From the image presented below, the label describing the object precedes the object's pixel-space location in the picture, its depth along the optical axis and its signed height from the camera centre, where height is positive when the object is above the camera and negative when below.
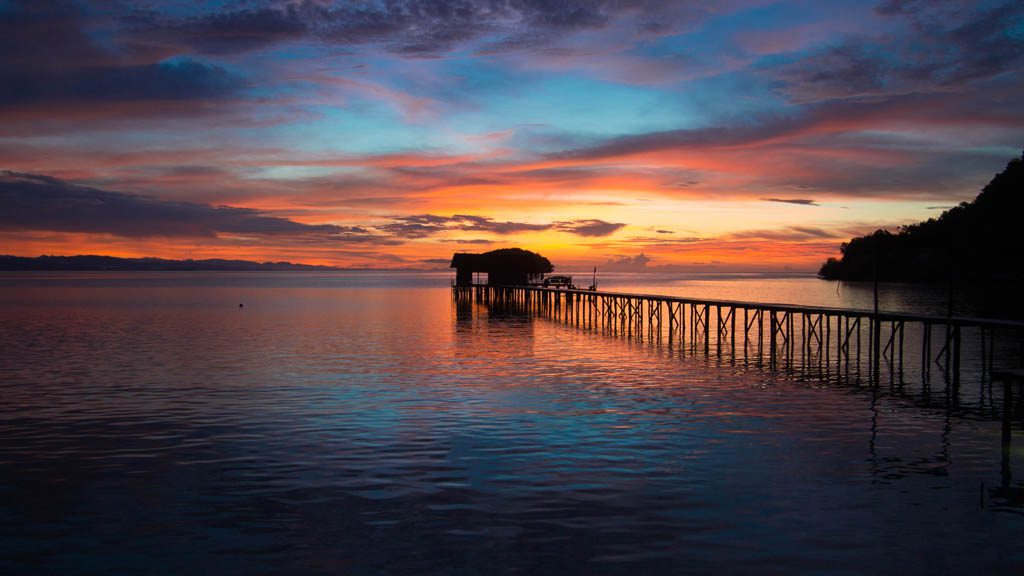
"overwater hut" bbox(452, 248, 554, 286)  85.56 +1.17
